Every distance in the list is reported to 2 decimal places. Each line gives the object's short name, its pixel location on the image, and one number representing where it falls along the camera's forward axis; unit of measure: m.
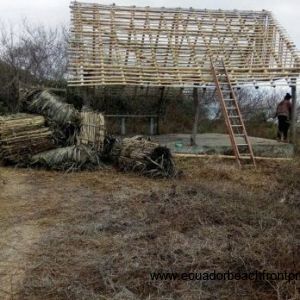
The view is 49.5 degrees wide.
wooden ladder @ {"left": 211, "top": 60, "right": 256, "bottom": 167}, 7.26
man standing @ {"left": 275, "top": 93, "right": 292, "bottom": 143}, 9.34
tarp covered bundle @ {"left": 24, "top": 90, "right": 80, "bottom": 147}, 6.81
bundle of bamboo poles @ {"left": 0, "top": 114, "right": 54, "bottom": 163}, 6.57
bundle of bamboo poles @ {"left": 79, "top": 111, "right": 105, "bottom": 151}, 6.70
